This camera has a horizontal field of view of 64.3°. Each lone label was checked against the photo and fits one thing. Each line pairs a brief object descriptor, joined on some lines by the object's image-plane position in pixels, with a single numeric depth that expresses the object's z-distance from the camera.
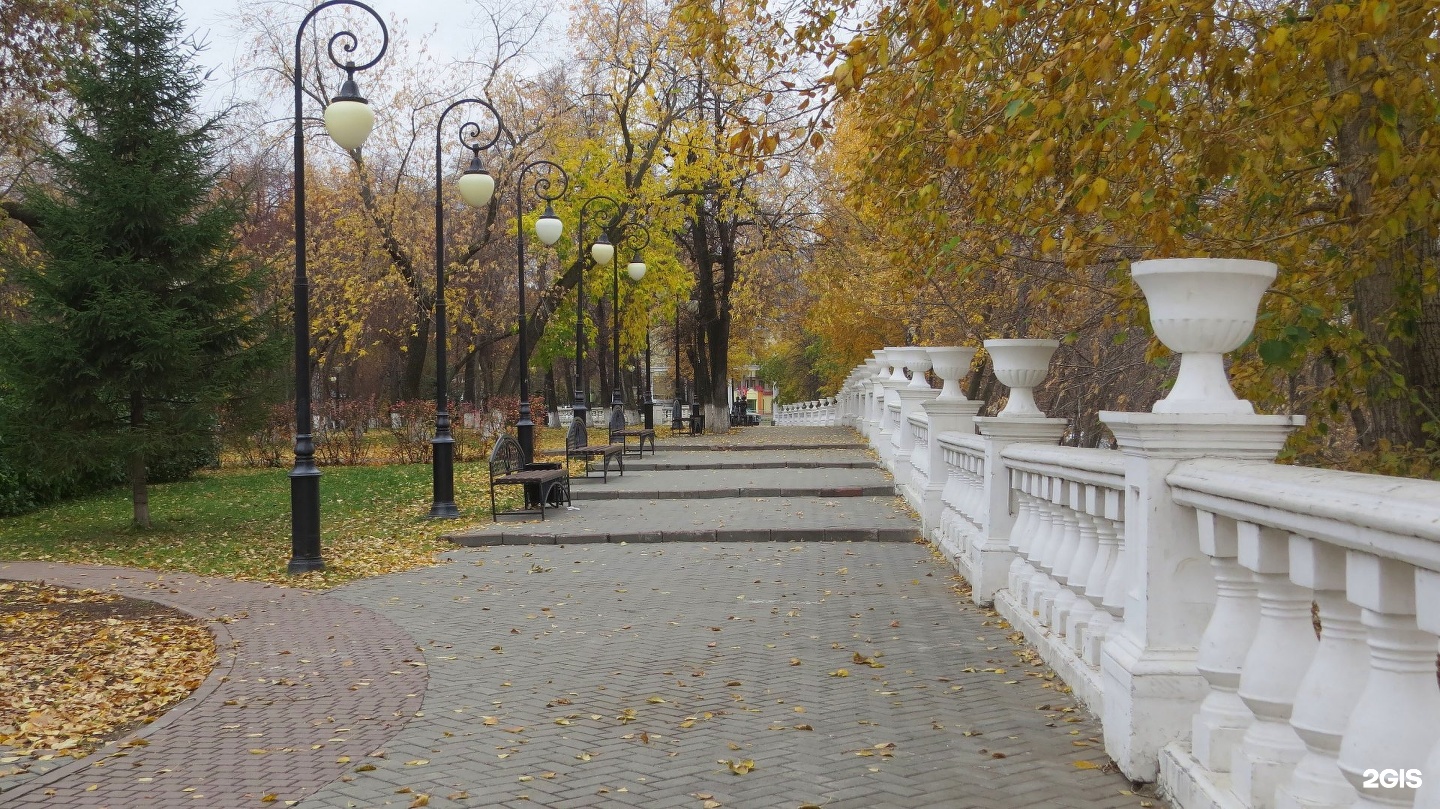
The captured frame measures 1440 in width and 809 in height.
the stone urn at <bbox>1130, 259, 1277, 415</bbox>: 3.77
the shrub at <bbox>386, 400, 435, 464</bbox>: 26.22
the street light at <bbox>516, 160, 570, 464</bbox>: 19.86
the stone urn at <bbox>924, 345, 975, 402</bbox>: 11.08
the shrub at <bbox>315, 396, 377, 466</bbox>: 26.70
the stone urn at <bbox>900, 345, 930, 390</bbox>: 15.48
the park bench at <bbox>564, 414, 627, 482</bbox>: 18.77
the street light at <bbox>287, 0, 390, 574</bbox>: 11.09
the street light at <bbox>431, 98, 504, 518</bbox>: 15.27
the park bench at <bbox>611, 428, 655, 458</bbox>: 22.95
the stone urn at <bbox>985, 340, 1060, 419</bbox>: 7.21
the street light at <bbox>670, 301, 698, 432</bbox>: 35.22
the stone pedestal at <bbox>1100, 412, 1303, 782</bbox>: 3.78
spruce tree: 13.91
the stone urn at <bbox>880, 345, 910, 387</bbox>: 16.20
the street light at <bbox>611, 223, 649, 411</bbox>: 28.44
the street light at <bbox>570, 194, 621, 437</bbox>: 24.27
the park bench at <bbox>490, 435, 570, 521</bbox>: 14.65
